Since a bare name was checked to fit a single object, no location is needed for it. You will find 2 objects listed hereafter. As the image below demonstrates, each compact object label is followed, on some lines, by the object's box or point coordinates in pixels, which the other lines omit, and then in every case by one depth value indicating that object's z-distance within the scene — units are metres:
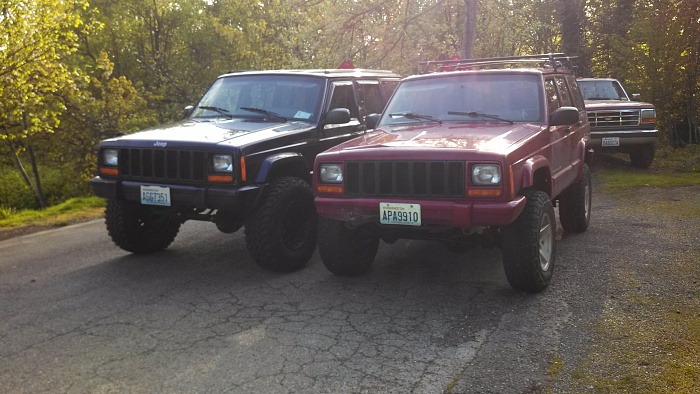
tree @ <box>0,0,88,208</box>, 10.57
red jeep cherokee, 5.18
